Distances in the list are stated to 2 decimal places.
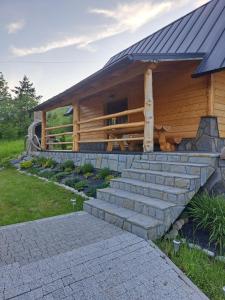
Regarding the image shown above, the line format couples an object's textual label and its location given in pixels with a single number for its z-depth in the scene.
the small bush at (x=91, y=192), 5.51
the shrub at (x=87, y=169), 7.06
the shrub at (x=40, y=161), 9.95
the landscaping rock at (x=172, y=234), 3.31
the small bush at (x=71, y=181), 6.50
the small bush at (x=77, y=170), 7.30
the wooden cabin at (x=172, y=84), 5.45
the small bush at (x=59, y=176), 7.33
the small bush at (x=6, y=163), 10.95
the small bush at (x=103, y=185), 5.59
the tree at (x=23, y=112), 23.81
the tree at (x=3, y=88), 30.56
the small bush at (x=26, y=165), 10.09
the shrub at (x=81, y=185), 6.05
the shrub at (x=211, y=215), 3.20
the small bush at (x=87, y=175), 6.76
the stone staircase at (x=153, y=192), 3.40
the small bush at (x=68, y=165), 8.10
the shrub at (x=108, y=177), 5.94
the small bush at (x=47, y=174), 7.85
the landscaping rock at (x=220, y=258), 2.83
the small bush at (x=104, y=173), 6.25
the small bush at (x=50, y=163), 9.29
